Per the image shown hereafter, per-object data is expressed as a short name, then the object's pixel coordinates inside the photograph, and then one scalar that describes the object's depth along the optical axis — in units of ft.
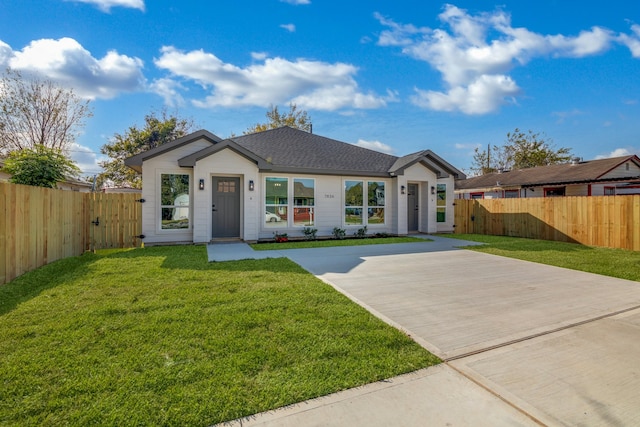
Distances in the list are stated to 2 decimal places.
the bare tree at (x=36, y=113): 57.72
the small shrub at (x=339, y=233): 40.09
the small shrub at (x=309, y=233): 38.78
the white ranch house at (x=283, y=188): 33.55
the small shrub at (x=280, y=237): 36.81
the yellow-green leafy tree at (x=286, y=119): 100.42
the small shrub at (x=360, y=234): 41.39
